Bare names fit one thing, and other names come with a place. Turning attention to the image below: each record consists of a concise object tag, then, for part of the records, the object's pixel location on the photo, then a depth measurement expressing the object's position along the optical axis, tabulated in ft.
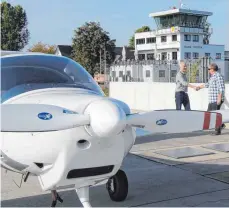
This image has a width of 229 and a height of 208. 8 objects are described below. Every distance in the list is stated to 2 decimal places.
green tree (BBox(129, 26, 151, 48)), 352.49
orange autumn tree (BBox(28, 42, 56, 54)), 260.01
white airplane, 10.46
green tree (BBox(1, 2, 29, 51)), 203.07
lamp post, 198.06
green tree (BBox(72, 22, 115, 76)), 196.34
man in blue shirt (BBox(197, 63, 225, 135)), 30.71
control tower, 275.18
